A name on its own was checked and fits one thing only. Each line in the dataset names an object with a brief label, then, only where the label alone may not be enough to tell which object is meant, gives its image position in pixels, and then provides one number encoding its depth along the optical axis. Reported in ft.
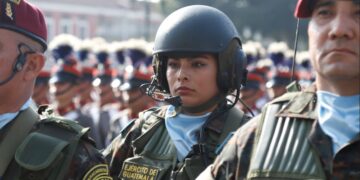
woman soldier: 14.62
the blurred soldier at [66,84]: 34.08
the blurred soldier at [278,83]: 37.43
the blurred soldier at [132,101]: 32.14
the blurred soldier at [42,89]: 38.78
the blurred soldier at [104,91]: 35.26
